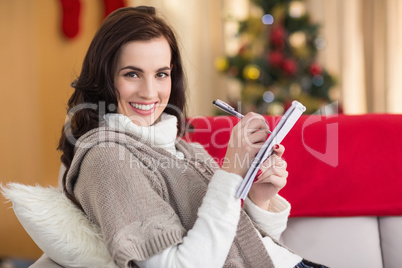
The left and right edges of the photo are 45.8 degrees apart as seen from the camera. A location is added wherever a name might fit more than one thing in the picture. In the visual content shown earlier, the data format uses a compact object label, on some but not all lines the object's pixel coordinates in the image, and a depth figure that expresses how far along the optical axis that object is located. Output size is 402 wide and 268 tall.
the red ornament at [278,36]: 3.35
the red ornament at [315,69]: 3.37
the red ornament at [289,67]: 3.31
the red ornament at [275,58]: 3.33
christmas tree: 3.36
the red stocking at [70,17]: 3.39
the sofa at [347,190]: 1.47
